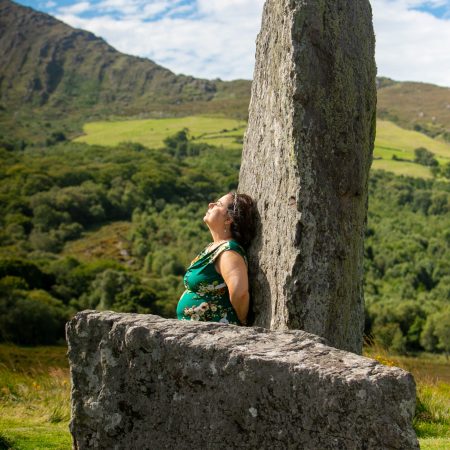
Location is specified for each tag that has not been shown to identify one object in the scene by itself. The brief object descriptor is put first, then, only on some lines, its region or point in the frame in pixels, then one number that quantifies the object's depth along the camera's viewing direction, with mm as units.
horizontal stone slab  3900
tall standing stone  5828
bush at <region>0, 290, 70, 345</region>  49906
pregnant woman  6008
